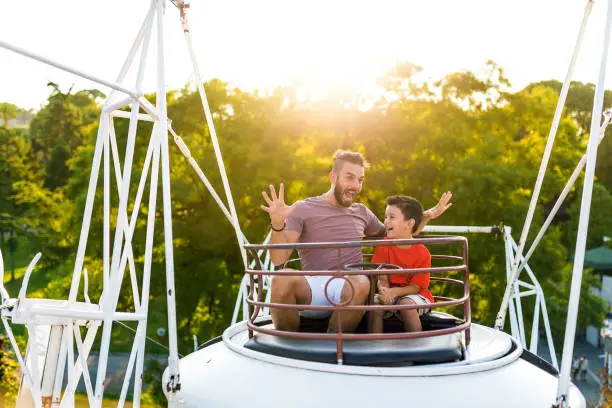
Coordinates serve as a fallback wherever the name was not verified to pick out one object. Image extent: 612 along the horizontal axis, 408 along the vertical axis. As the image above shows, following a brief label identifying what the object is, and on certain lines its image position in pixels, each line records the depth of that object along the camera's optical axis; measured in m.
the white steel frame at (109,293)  4.98
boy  5.44
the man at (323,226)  5.53
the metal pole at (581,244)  4.39
